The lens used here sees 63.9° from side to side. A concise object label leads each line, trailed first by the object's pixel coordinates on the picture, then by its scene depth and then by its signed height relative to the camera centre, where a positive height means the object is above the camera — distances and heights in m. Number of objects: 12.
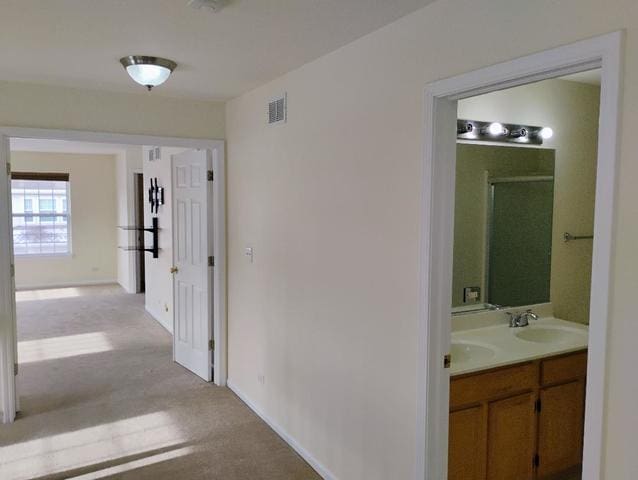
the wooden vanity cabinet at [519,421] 2.50 -1.10
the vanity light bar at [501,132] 3.00 +0.48
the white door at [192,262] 4.48 -0.51
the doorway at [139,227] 8.77 -0.36
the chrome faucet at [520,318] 3.21 -0.68
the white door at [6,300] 3.67 -0.69
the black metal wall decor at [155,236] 6.78 -0.39
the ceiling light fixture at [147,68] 3.00 +0.82
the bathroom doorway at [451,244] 1.49 -0.12
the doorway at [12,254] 3.68 -0.31
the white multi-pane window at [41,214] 9.22 -0.16
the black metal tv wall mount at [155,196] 6.59 +0.14
